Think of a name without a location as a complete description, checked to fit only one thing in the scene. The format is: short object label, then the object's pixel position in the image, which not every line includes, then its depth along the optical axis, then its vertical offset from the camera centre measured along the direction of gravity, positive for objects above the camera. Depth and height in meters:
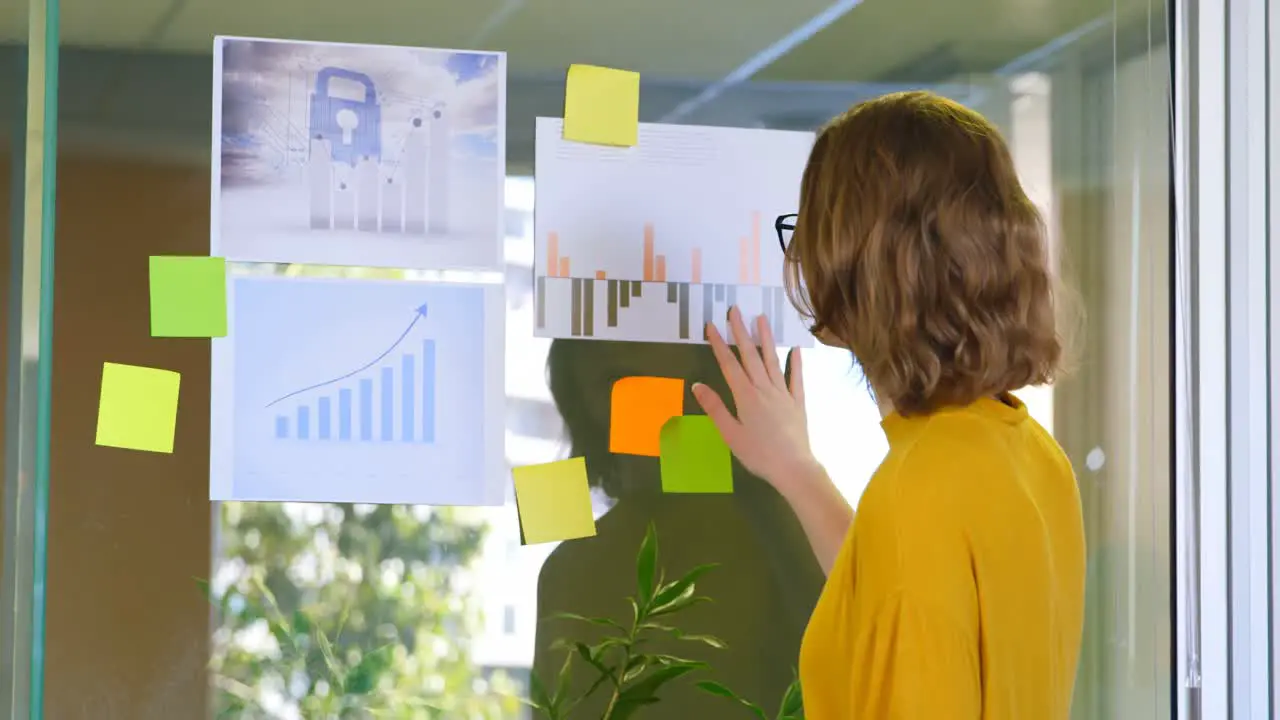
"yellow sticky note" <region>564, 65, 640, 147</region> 3.34 +0.35
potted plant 3.29 -0.23
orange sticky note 3.33 +0.02
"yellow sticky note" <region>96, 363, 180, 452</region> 3.24 +0.02
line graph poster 3.26 +0.04
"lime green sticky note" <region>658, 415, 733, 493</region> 3.34 -0.02
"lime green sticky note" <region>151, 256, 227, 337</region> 3.25 +0.13
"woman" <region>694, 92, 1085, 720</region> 2.88 +0.02
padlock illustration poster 3.28 +0.28
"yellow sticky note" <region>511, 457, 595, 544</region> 3.30 -0.07
